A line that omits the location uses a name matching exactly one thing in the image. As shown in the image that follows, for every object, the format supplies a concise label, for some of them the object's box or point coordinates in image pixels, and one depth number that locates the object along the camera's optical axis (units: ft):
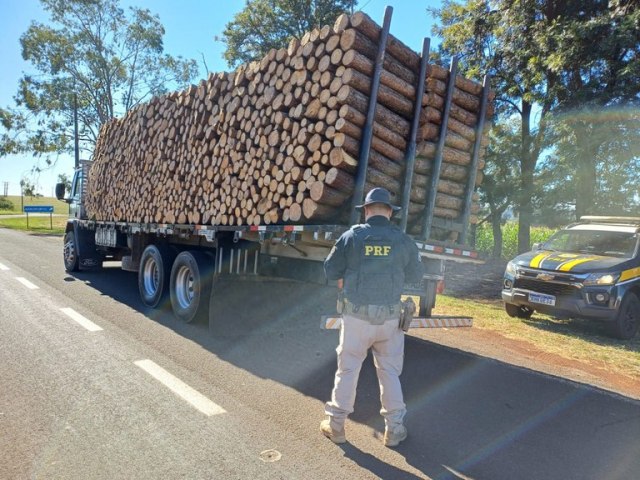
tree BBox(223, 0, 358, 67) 70.64
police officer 10.96
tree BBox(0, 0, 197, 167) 102.73
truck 15.52
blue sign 111.05
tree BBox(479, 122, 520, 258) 55.77
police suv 24.00
